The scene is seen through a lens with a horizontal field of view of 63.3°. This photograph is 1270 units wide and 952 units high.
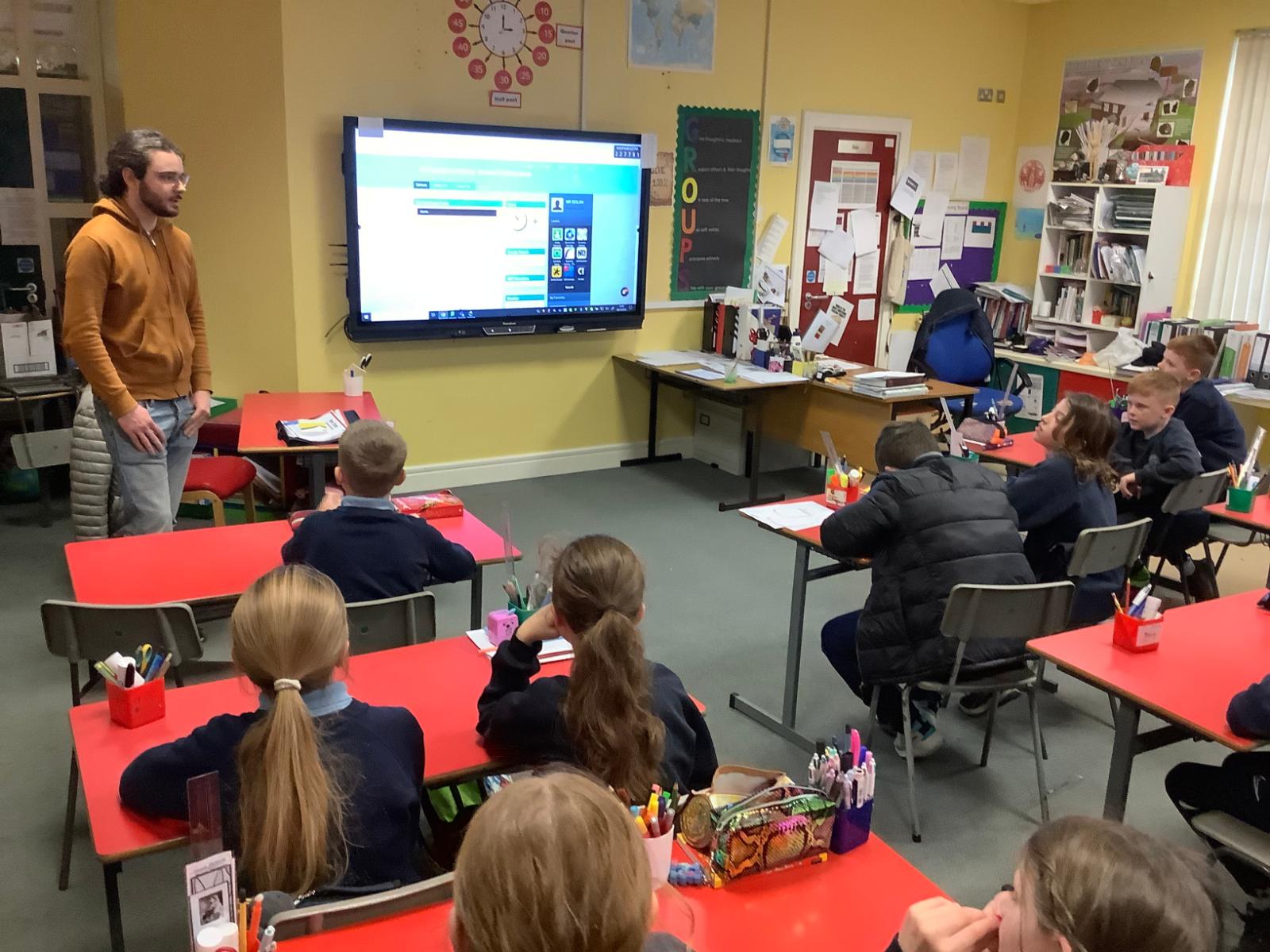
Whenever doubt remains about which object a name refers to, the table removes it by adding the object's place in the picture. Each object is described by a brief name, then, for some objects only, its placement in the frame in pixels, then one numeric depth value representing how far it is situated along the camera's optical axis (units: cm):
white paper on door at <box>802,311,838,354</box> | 688
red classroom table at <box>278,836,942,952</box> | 145
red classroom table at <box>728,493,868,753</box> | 328
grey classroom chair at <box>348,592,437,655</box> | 251
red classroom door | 670
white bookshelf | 656
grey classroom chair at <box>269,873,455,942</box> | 141
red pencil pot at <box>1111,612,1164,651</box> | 242
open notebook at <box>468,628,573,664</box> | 231
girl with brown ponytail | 175
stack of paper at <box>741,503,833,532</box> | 336
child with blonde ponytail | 154
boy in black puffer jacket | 287
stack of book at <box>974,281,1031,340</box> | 748
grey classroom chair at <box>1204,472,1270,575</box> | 423
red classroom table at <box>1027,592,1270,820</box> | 218
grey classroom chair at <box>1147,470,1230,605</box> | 392
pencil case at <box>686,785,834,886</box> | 159
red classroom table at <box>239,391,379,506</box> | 401
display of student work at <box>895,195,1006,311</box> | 736
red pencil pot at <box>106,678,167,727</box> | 194
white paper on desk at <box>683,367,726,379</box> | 573
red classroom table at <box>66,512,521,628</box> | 268
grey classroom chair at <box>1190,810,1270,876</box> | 206
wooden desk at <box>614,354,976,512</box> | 557
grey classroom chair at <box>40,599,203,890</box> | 237
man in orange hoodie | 327
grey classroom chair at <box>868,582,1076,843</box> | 277
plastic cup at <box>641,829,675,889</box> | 154
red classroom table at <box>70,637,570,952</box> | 167
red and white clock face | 534
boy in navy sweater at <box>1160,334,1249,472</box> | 432
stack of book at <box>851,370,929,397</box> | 546
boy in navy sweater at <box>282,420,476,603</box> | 272
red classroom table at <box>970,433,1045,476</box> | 434
